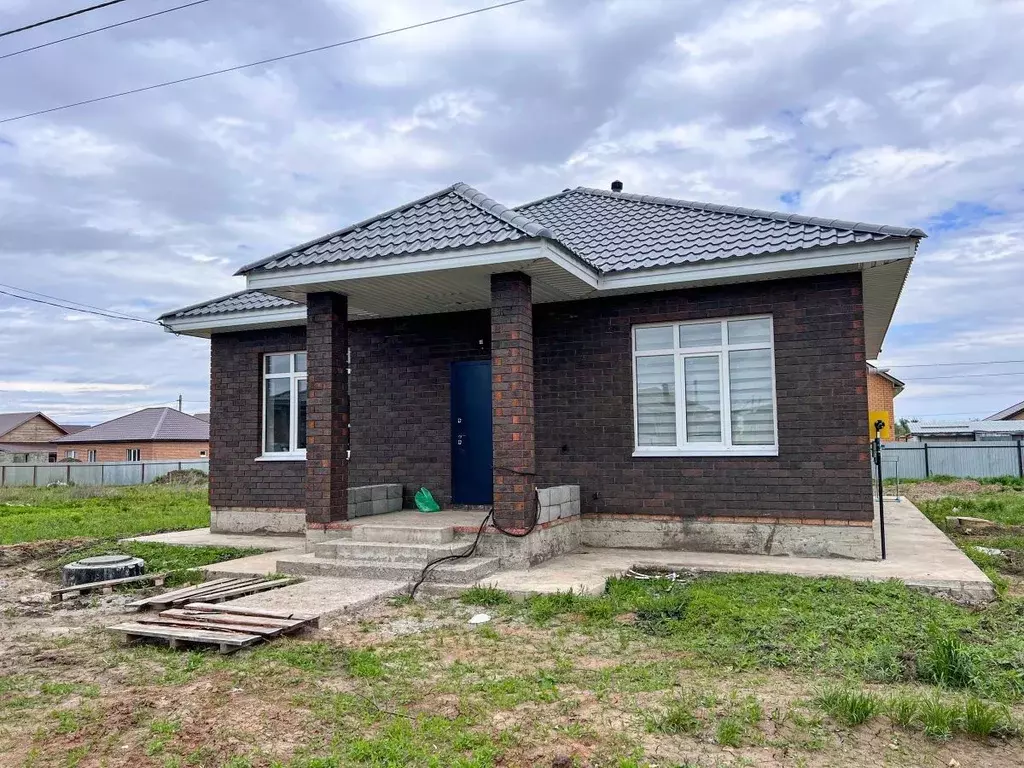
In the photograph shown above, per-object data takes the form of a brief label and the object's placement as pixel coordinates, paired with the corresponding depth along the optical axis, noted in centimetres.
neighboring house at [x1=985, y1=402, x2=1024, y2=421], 5578
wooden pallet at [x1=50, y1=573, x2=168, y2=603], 758
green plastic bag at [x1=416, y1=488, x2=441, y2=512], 1026
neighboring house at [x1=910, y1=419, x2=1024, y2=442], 4322
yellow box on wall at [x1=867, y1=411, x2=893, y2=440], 950
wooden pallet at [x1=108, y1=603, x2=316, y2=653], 550
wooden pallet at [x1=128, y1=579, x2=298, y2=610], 681
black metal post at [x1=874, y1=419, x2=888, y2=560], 827
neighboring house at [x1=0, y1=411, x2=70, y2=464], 5931
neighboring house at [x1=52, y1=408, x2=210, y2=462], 4697
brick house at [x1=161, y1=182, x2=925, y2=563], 816
